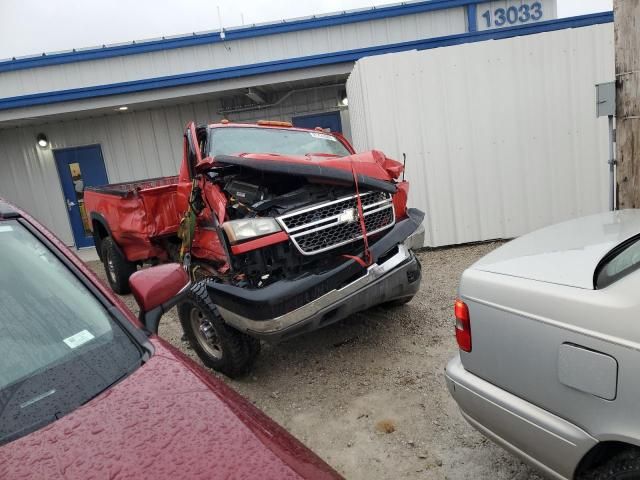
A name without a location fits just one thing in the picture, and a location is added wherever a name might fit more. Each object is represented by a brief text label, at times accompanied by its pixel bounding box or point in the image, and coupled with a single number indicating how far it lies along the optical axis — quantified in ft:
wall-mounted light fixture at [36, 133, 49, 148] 36.96
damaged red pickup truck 10.99
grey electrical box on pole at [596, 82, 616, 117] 12.41
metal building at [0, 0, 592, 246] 31.71
